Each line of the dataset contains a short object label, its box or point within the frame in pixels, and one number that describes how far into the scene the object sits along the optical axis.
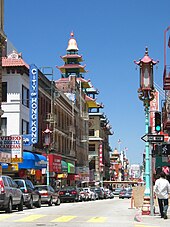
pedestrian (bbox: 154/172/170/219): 18.08
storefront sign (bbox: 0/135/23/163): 38.47
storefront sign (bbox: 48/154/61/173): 53.16
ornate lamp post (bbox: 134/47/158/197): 20.77
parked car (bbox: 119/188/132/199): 68.57
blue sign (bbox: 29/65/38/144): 46.38
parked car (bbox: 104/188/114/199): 68.10
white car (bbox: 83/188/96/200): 54.19
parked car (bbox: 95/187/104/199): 62.89
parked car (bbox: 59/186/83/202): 45.38
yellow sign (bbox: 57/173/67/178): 60.86
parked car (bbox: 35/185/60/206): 33.50
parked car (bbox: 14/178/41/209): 27.47
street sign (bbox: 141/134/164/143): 19.81
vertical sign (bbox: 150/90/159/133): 40.01
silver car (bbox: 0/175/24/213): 21.50
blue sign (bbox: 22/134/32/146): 45.84
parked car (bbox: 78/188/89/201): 51.15
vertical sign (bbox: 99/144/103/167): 106.07
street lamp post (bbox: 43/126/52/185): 49.21
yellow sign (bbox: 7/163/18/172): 41.19
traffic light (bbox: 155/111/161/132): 19.25
